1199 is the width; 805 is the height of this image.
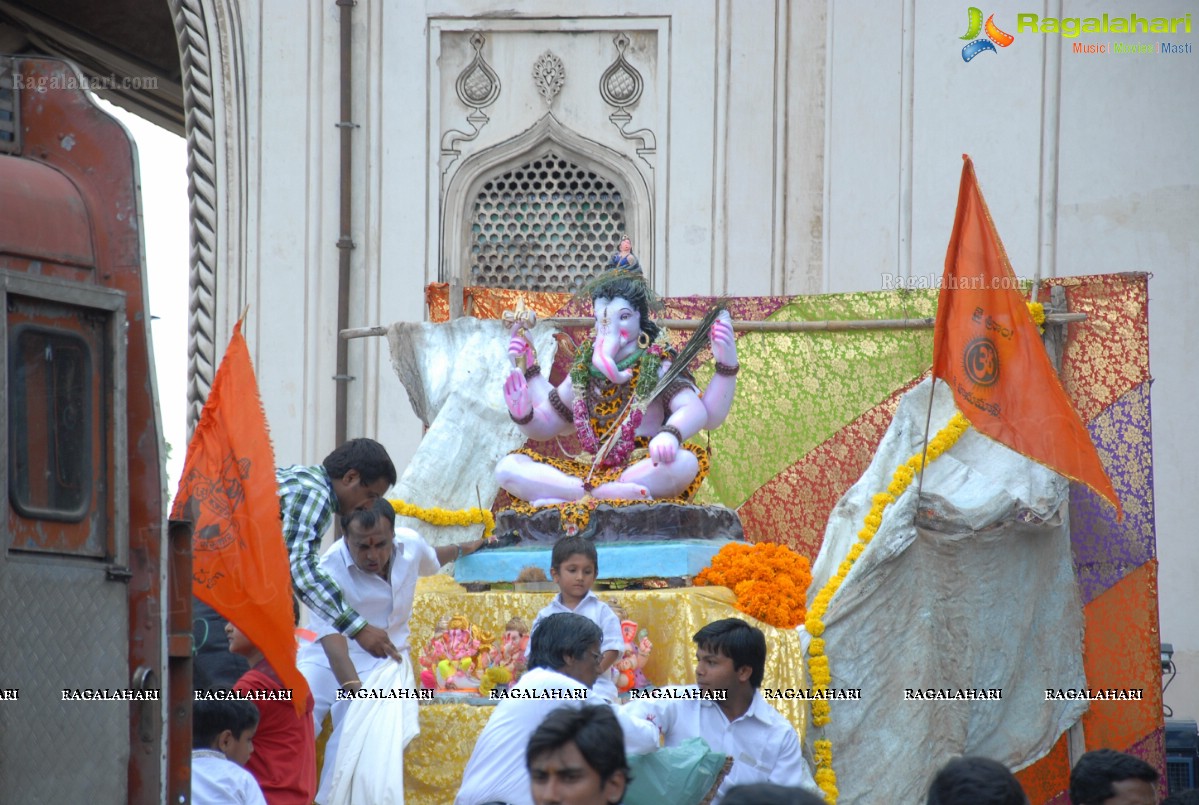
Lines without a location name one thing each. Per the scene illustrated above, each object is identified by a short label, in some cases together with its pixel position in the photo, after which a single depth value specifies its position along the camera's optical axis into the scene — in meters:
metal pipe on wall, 23.02
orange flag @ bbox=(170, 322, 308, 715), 11.25
